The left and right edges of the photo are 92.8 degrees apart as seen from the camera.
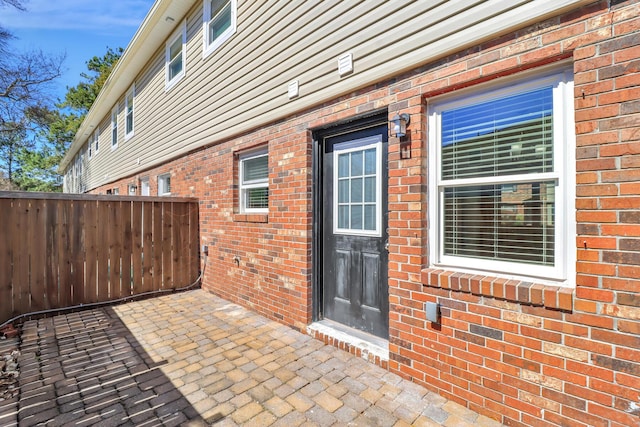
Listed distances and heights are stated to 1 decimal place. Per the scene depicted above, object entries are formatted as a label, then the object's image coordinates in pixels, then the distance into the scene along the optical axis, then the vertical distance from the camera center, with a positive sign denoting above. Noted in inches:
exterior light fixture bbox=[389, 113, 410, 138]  100.3 +28.9
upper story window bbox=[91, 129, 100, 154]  549.0 +135.8
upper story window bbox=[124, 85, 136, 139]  373.4 +130.0
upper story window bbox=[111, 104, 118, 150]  441.1 +128.9
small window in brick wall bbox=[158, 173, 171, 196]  296.0 +28.0
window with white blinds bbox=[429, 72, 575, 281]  77.6 +9.0
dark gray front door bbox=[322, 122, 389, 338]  120.3 -7.5
